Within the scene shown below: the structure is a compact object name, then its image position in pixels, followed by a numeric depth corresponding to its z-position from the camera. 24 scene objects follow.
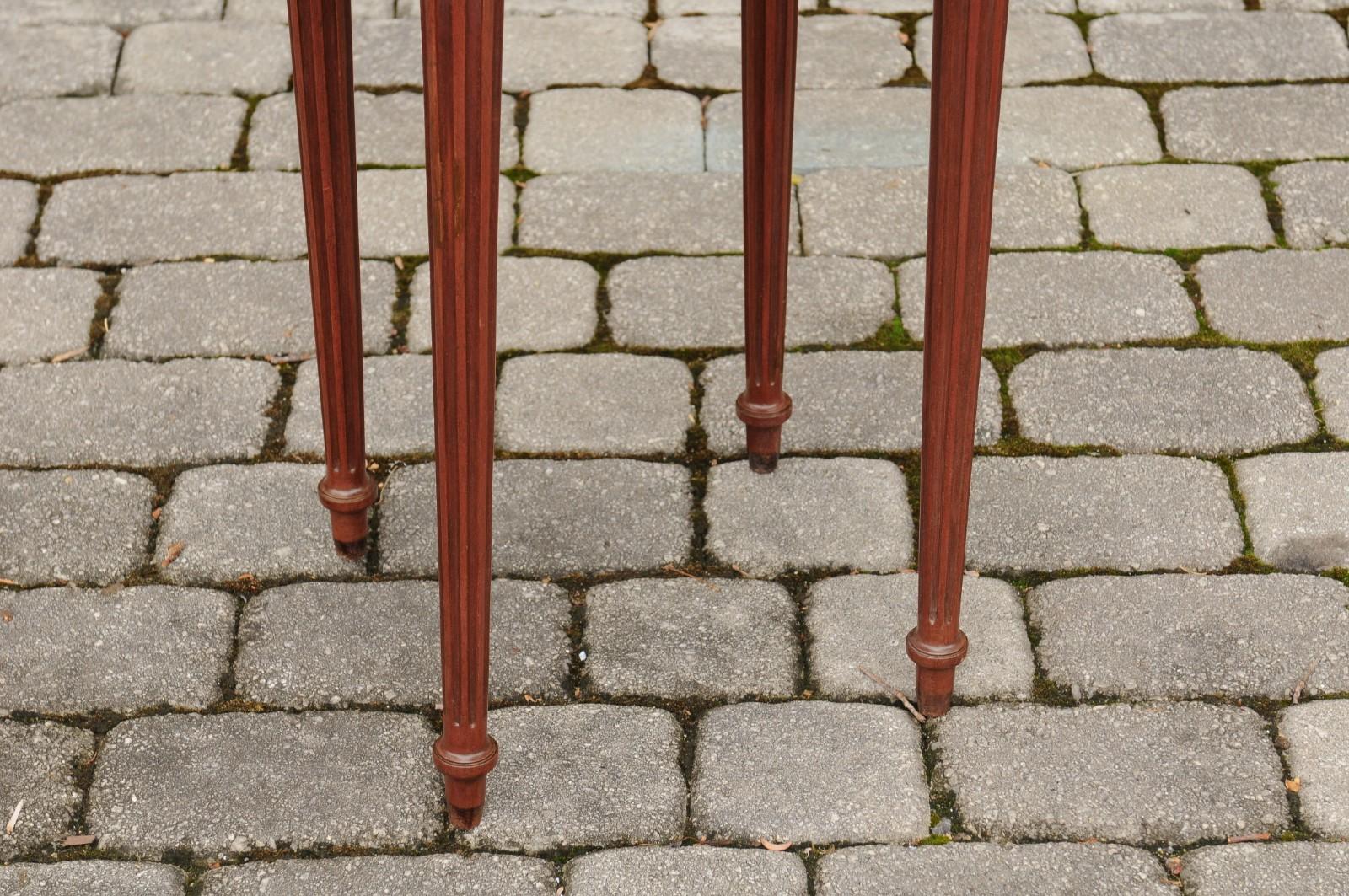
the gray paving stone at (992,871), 3.68
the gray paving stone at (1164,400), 4.95
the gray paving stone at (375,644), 4.21
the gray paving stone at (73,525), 4.57
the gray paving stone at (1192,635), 4.18
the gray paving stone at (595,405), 5.02
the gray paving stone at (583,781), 3.84
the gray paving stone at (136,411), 4.96
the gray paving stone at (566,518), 4.61
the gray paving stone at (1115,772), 3.83
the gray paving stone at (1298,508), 4.55
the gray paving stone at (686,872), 3.70
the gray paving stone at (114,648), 4.20
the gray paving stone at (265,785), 3.84
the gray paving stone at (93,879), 3.70
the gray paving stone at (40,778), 3.85
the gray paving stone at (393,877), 3.71
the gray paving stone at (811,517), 4.60
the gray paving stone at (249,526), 4.58
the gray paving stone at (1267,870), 3.66
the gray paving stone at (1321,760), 3.83
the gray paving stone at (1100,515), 4.56
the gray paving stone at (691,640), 4.23
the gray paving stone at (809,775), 3.85
